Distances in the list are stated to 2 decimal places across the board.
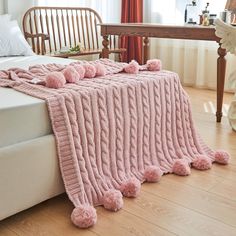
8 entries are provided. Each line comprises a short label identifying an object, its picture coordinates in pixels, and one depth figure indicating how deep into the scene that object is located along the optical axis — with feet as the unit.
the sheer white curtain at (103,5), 12.44
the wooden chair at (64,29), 11.24
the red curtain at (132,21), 13.34
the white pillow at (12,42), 8.45
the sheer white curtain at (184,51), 12.16
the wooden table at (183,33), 8.18
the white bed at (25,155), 4.23
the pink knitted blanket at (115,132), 4.73
